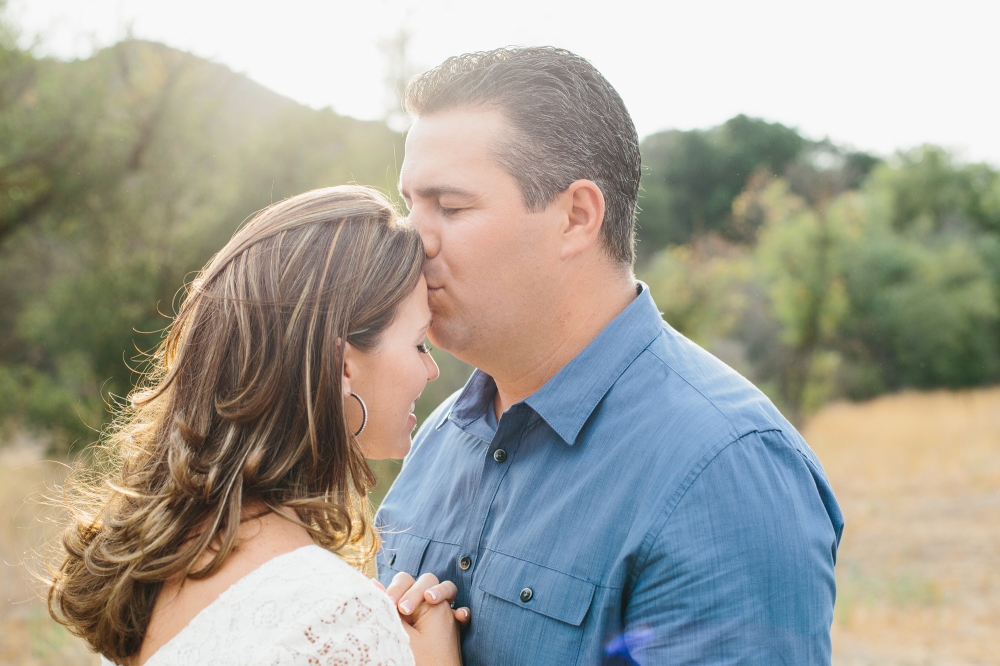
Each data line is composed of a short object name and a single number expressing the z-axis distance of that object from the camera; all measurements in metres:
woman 0.80
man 0.84
